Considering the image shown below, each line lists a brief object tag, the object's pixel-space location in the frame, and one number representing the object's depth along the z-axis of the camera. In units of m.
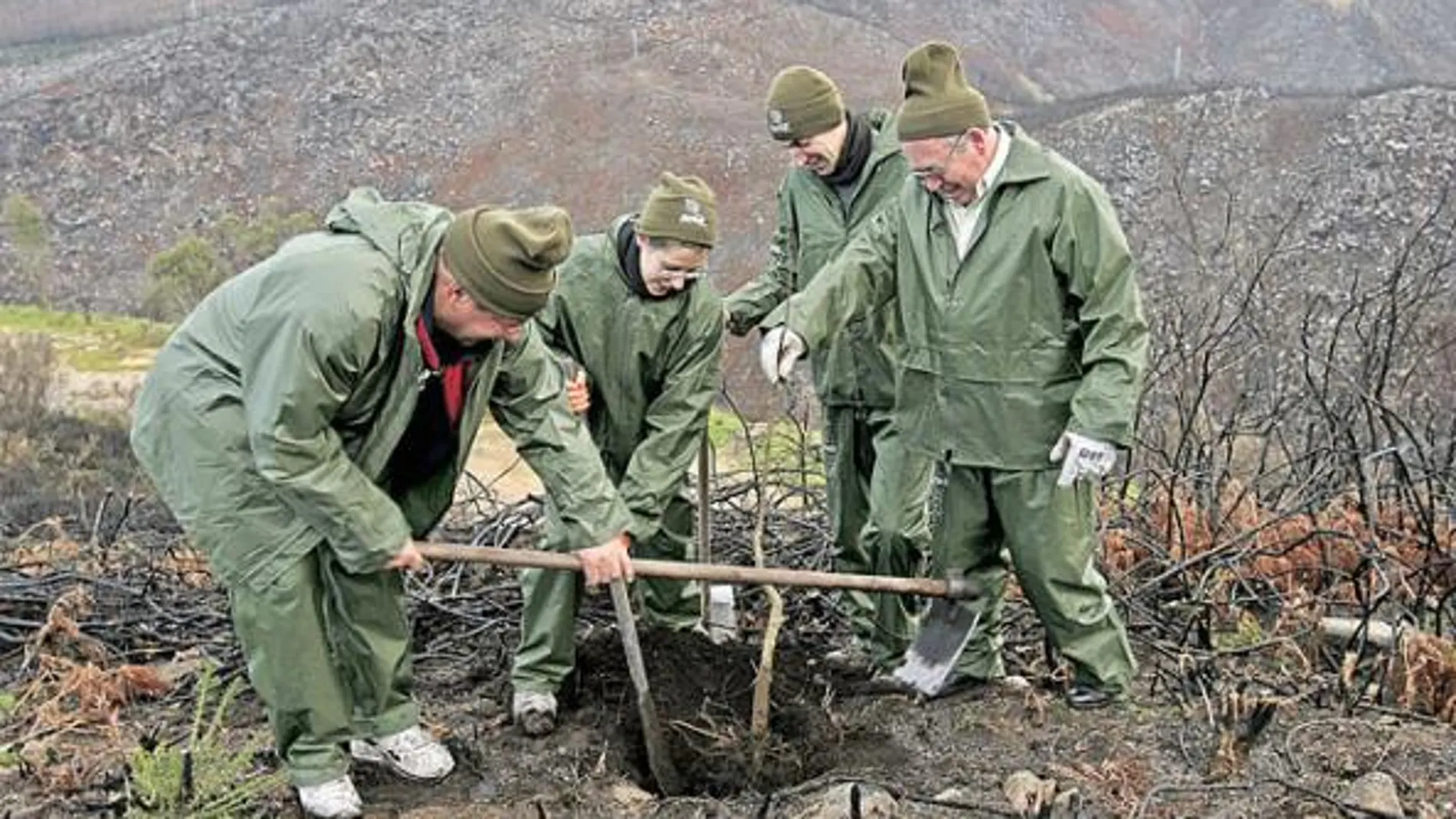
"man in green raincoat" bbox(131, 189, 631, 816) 3.46
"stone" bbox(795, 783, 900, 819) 3.89
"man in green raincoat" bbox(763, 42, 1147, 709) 4.22
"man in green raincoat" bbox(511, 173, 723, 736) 4.55
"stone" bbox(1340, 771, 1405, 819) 3.79
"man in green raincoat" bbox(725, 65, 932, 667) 4.82
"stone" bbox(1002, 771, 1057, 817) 3.59
